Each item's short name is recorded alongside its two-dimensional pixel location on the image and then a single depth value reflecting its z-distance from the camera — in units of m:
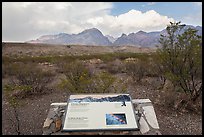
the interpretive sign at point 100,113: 2.17
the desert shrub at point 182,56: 4.39
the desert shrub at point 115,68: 8.11
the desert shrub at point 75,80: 4.62
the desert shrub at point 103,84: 4.35
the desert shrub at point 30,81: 5.32
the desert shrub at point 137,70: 6.44
